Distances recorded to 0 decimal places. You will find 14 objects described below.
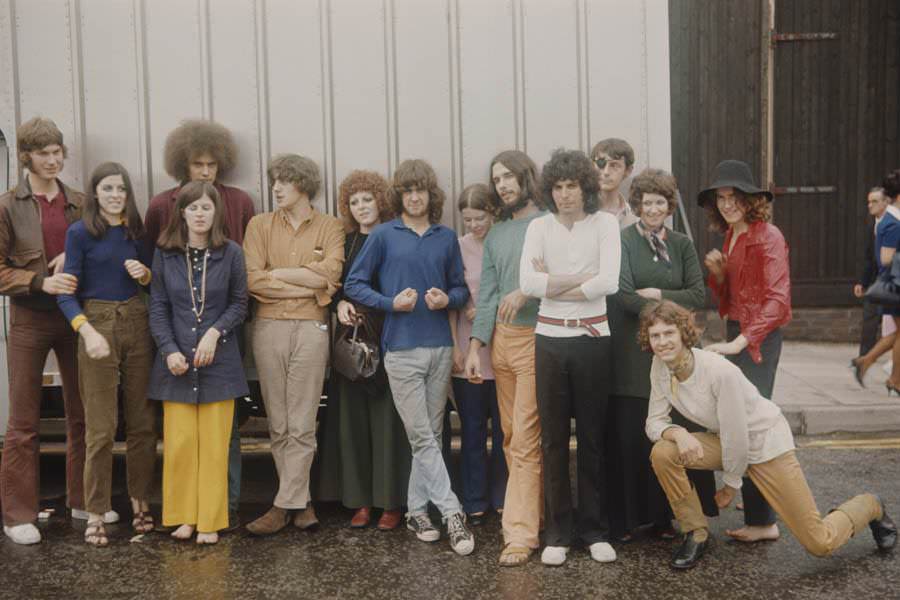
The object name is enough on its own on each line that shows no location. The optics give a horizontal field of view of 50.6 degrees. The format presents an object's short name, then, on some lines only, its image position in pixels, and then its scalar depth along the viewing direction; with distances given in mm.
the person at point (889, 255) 7785
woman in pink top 5125
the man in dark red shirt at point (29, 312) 4965
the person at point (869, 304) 8758
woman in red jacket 4816
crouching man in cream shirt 4348
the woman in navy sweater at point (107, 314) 4852
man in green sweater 4707
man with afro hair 5184
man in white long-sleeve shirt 4453
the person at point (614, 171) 5043
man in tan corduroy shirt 5023
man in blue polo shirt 4906
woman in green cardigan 4746
